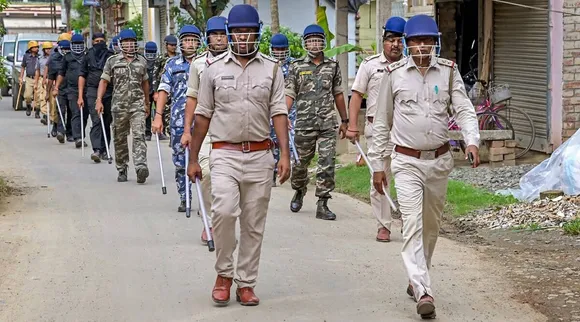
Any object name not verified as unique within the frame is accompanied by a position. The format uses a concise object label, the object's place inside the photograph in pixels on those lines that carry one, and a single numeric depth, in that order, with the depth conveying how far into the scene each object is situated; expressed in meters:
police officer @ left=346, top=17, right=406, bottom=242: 10.03
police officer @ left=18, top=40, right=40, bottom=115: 26.38
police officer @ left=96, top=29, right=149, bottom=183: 14.24
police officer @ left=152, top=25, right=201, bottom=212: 10.89
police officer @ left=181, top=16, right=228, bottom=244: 8.52
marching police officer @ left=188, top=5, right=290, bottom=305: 7.25
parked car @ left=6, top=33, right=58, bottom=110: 31.19
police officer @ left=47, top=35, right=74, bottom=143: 18.93
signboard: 44.38
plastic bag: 11.55
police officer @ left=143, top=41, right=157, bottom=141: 18.66
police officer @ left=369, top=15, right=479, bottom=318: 7.17
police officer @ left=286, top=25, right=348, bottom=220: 11.09
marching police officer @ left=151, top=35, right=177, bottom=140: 14.60
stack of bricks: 15.20
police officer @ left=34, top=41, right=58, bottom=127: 22.88
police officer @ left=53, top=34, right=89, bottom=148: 18.27
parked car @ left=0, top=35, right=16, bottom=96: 36.09
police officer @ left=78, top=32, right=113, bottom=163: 16.25
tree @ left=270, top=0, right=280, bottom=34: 19.94
